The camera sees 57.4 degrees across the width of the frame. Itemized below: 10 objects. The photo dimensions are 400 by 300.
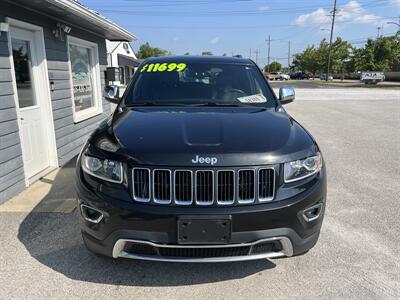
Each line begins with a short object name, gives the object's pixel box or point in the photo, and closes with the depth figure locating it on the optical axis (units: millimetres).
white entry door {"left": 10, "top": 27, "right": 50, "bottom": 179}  5191
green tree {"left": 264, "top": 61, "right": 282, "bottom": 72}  121025
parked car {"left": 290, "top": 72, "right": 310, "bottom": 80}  77938
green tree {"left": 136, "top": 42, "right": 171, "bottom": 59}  78975
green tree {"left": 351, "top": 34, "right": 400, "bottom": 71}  50188
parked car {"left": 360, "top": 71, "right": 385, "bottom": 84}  43938
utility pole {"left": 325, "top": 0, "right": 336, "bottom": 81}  54628
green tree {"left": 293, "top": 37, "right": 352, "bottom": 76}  64256
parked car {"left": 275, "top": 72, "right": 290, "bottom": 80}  71375
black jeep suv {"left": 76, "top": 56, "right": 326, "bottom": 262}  2420
